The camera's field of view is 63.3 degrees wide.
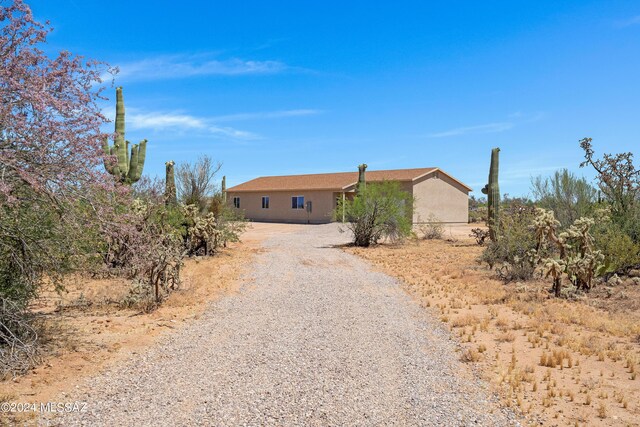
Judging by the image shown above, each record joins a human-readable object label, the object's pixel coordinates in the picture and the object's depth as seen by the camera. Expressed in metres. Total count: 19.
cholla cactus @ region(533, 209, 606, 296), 11.81
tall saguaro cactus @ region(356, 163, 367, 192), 31.36
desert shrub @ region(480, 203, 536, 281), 14.16
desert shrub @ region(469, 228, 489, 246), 23.21
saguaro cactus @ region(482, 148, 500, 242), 23.89
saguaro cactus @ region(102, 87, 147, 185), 17.44
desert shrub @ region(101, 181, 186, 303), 6.66
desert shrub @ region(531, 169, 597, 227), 19.64
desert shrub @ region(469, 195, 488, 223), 38.88
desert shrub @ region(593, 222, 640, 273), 13.27
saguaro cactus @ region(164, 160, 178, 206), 18.45
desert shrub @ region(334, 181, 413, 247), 23.77
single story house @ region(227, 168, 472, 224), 39.06
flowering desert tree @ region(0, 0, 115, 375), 5.83
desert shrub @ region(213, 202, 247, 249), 20.42
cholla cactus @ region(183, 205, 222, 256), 18.53
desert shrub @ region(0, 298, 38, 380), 6.06
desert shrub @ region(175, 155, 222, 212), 24.19
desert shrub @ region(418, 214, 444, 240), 28.03
